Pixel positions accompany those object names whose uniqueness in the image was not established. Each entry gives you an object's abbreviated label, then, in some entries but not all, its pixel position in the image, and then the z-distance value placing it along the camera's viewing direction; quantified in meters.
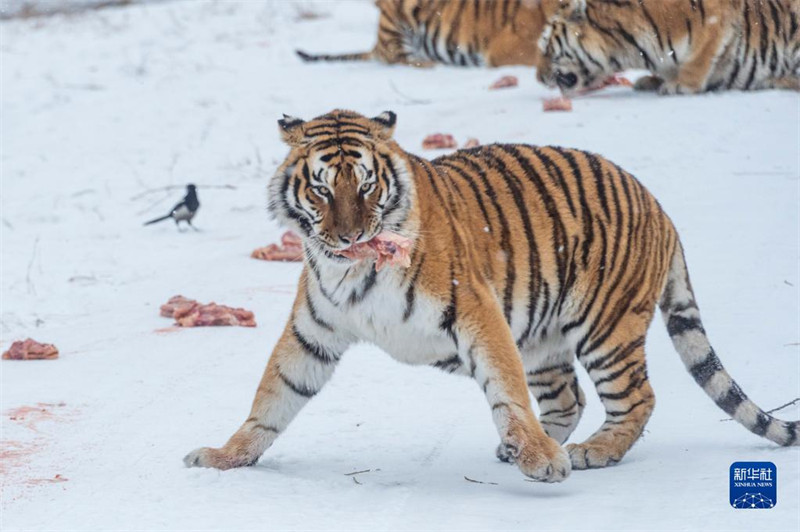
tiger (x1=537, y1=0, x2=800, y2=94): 18.78
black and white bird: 16.73
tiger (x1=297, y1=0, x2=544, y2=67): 24.67
